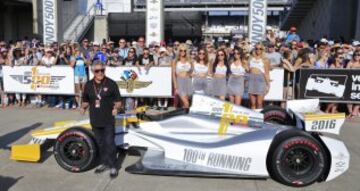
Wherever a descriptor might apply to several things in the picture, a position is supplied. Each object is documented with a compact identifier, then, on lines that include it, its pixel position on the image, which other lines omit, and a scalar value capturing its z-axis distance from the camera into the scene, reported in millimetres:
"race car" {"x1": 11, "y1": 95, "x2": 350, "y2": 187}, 4844
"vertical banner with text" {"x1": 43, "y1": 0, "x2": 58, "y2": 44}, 15297
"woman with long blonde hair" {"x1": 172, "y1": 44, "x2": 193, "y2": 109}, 8445
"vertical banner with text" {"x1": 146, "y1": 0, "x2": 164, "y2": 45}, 15156
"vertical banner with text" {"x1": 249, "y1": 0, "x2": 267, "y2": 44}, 12711
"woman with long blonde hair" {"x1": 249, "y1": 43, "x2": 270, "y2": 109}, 8398
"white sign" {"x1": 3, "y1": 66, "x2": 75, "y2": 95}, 10570
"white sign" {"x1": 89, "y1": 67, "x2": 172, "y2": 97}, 10188
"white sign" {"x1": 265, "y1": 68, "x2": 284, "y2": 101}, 9727
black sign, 9359
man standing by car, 5117
